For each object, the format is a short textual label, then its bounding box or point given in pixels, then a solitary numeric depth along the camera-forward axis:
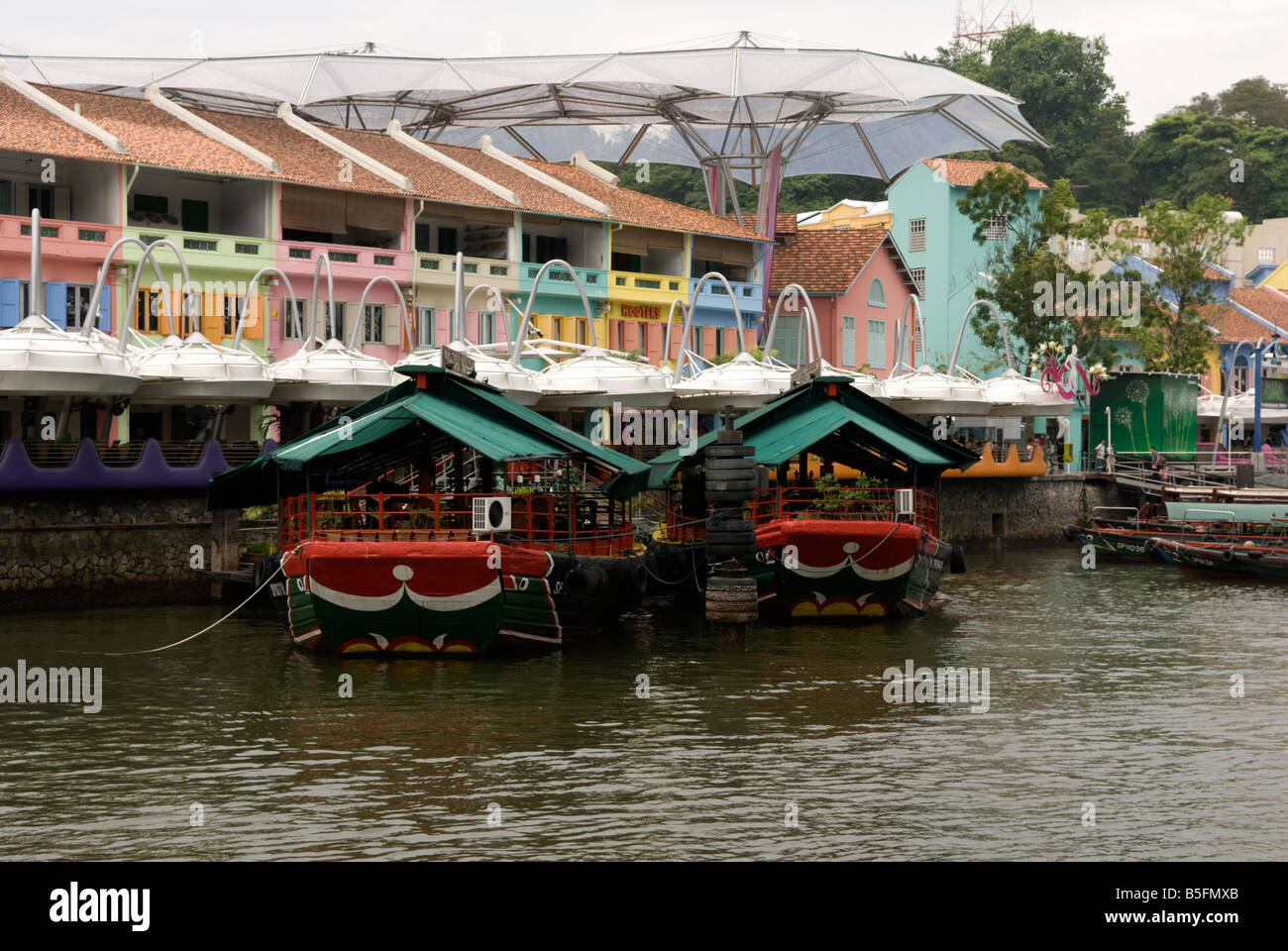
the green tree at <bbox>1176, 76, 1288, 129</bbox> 115.19
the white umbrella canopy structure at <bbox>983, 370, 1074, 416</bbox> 58.62
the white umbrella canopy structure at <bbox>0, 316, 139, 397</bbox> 35.28
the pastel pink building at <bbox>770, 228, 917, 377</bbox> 72.62
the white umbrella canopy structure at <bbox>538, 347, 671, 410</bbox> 45.84
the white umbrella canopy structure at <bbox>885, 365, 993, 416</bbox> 54.81
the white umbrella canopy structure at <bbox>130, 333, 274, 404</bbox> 40.88
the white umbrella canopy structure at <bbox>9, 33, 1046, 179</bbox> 62.28
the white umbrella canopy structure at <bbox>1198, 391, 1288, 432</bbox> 77.25
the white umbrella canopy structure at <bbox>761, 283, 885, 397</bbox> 53.13
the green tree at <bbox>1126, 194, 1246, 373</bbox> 70.75
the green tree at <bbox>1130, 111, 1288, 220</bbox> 102.12
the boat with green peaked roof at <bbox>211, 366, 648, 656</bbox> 27.47
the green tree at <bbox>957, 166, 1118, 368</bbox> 66.44
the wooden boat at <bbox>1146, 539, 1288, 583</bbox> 44.53
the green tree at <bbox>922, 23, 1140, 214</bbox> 104.25
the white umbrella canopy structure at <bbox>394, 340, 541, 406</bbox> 42.12
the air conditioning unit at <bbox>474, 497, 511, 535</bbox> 27.56
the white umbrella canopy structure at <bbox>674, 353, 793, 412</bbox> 49.16
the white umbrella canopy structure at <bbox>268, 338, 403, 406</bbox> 42.50
